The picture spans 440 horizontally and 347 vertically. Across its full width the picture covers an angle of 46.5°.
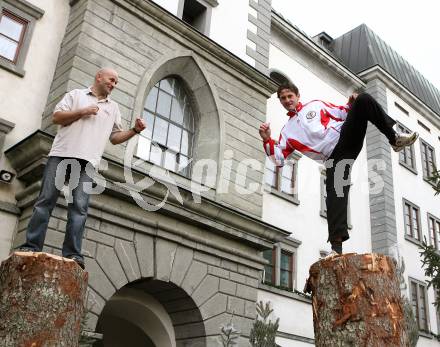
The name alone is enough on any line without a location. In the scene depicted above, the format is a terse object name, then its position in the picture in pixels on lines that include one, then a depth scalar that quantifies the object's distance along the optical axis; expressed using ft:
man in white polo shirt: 15.19
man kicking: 15.33
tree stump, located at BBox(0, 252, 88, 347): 12.30
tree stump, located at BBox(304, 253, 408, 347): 13.53
